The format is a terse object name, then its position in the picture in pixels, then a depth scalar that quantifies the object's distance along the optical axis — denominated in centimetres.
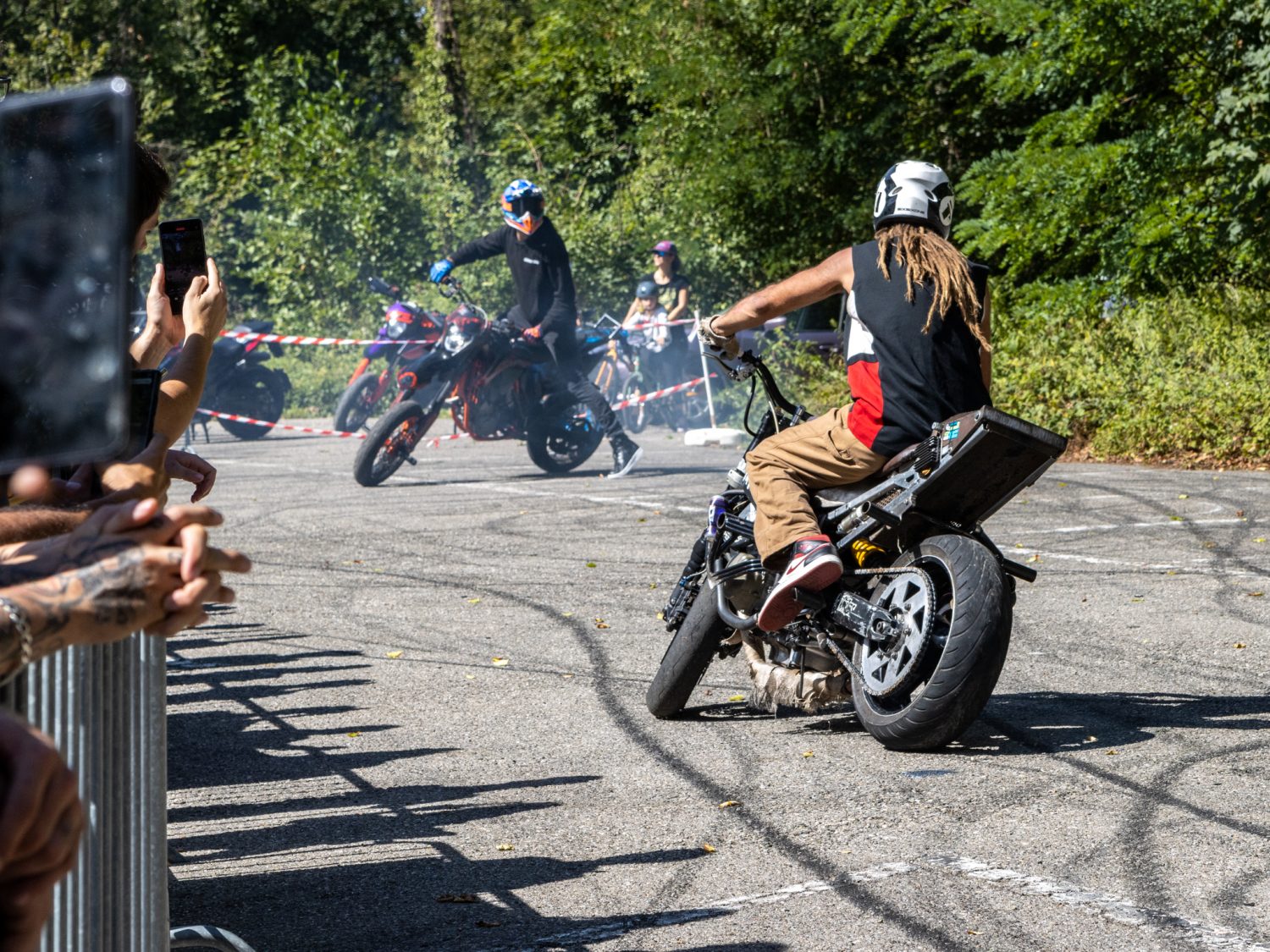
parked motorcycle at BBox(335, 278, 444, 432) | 1864
